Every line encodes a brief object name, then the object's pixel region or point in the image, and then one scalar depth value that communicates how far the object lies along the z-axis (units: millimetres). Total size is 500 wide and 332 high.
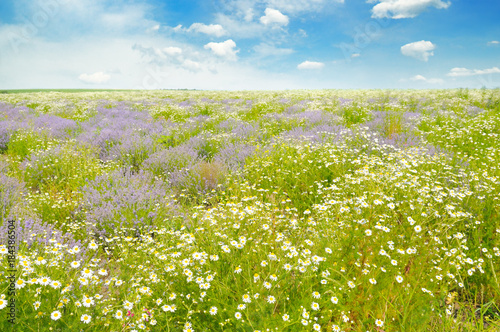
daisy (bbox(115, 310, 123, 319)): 1981
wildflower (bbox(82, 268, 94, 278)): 2006
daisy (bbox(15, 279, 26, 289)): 1837
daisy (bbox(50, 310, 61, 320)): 1787
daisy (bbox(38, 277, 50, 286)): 1985
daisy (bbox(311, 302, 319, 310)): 1942
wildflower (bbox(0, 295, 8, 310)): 1742
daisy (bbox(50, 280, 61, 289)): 1900
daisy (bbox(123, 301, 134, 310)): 1933
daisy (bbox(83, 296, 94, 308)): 1898
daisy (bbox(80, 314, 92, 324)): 1841
